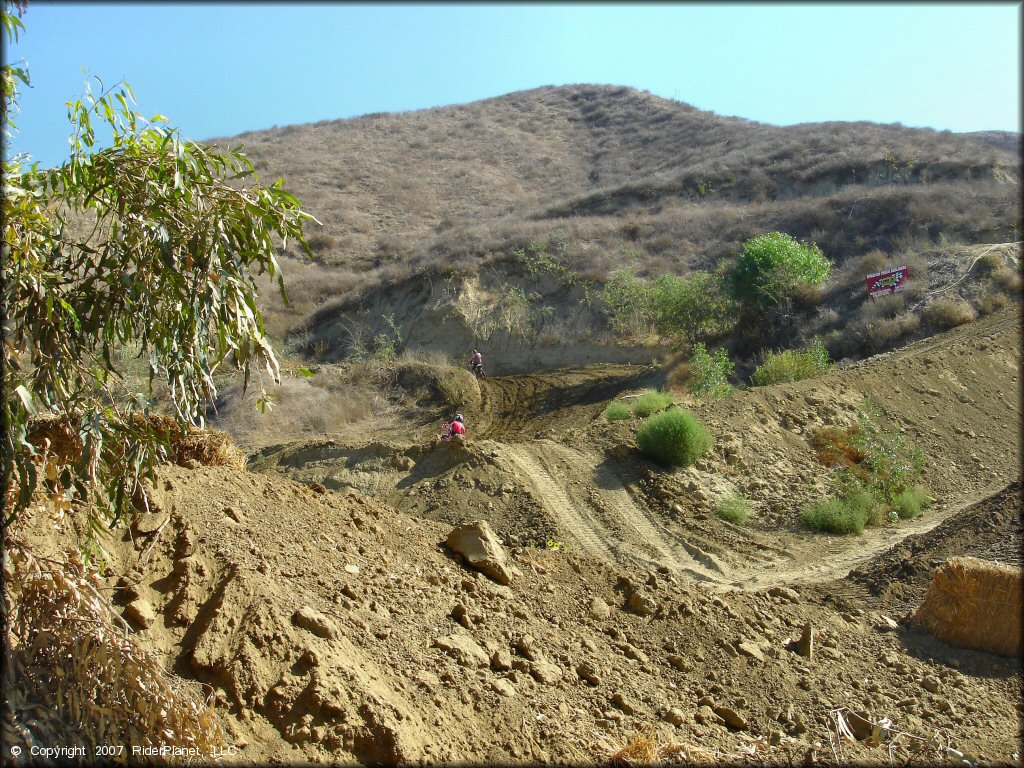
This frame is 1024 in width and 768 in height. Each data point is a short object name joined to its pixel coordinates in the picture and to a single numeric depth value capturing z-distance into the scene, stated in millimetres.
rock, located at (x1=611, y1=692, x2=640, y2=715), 5348
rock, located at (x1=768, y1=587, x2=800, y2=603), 7480
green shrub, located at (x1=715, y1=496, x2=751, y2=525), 11141
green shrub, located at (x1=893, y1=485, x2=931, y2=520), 11508
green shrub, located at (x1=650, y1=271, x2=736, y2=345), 22766
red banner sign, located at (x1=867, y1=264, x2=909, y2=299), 21281
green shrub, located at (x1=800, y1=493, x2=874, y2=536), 10852
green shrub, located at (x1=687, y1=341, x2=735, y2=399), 15953
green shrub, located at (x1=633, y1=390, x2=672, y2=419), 14155
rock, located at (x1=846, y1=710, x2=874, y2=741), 5395
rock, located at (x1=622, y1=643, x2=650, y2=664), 6035
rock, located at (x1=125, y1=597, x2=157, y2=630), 4695
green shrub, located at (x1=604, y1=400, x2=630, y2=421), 14627
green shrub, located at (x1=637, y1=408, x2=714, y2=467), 11992
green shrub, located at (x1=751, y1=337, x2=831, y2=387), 16672
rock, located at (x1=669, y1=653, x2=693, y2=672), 6055
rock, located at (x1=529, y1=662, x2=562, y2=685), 5410
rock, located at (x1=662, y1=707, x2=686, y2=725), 5305
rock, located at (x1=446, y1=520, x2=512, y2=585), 6684
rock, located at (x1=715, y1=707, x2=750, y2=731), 5422
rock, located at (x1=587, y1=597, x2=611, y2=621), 6531
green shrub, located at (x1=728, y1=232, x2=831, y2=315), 21922
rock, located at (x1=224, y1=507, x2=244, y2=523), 6082
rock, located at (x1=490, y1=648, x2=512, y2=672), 5379
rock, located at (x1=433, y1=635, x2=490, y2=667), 5312
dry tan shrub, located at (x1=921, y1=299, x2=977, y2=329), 18891
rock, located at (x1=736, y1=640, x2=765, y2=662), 6195
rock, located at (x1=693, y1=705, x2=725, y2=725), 5410
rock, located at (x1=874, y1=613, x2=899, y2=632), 6848
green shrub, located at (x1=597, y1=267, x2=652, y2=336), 25172
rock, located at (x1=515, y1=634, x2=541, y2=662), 5598
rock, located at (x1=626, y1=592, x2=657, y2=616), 6680
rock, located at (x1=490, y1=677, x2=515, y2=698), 5102
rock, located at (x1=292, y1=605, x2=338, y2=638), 4977
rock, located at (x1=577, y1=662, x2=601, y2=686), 5586
